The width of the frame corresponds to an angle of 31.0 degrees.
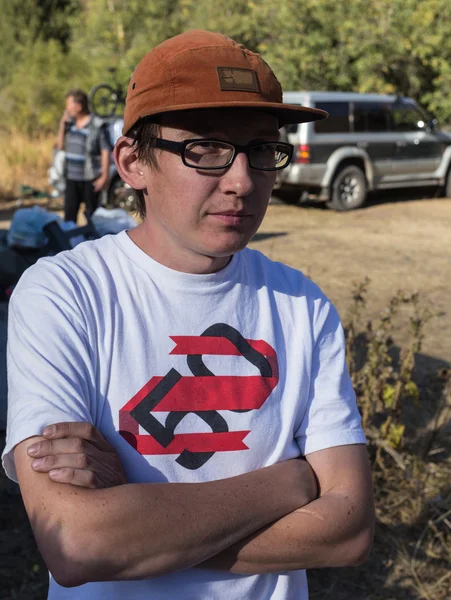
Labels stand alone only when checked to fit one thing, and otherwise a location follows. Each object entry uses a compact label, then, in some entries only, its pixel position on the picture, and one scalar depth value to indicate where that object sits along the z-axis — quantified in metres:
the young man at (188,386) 1.51
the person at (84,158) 10.09
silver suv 13.80
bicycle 12.90
